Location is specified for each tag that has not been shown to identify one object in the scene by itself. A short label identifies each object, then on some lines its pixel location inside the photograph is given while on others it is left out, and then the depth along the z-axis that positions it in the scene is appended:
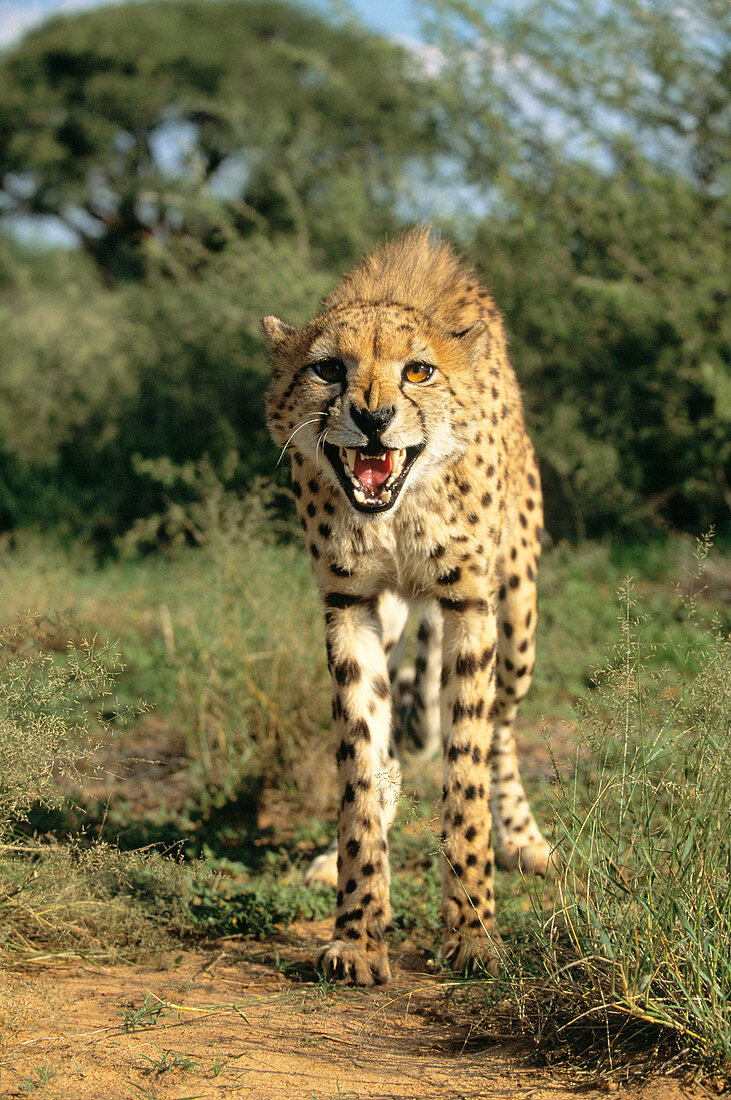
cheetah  5.16
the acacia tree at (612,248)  13.17
